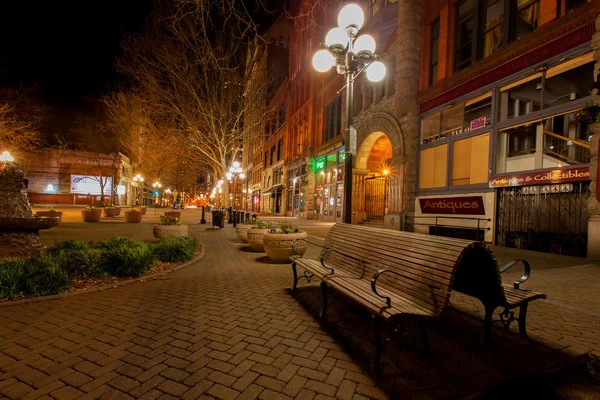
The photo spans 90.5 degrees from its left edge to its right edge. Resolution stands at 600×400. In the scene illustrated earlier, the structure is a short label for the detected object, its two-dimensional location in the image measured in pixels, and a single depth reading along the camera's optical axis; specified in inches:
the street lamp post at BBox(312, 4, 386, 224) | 271.7
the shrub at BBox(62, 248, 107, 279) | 207.9
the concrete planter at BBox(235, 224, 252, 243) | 420.6
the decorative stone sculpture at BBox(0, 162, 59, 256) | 259.1
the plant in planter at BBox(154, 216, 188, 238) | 387.5
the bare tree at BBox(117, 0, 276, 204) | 600.7
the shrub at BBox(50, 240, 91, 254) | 260.2
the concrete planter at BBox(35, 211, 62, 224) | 535.8
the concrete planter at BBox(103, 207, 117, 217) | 821.9
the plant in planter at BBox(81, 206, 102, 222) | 672.4
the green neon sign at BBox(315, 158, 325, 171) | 977.1
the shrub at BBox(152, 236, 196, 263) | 284.0
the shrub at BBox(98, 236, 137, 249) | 271.6
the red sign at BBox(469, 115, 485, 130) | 475.7
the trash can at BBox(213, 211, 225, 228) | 663.8
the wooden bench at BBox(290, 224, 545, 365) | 107.6
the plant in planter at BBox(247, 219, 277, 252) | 354.9
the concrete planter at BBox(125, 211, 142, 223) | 720.3
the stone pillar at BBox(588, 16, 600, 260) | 310.5
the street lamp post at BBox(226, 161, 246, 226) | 848.5
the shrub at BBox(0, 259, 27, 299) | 169.3
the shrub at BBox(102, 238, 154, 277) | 224.5
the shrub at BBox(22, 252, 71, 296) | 176.6
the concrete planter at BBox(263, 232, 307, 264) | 285.0
